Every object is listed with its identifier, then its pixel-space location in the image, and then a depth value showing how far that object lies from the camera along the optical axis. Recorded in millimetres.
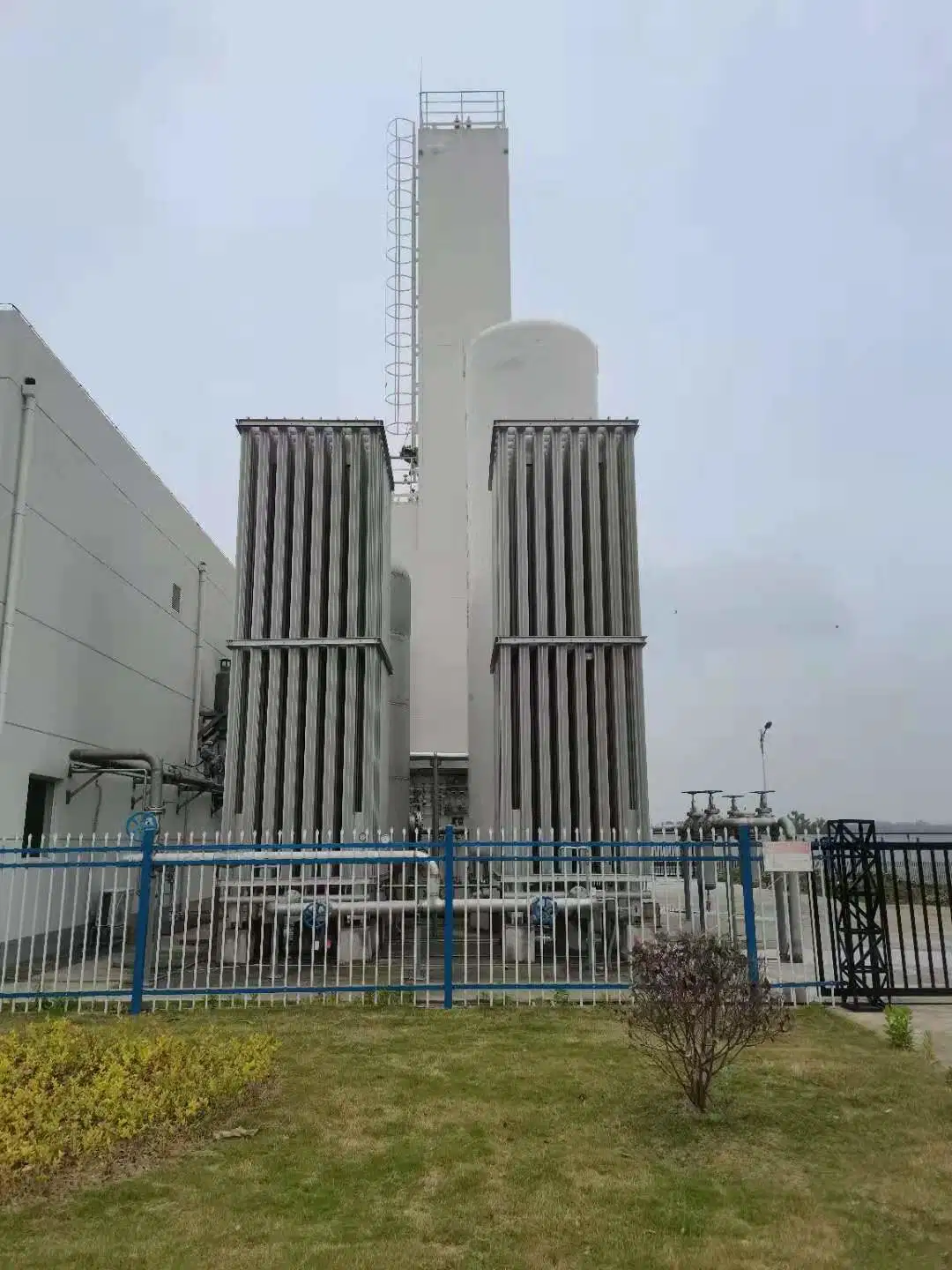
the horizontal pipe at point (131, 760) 17234
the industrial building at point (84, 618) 14539
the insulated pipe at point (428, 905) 12125
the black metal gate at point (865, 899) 10969
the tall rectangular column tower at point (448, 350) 27531
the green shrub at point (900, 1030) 9203
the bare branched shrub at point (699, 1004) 6969
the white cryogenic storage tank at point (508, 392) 20375
